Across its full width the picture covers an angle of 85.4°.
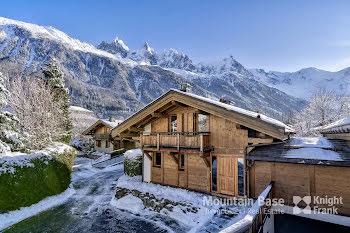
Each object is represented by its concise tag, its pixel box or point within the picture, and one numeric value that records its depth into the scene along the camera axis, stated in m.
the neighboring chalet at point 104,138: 35.30
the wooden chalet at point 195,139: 10.84
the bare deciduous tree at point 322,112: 28.38
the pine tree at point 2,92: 13.11
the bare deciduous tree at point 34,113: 17.95
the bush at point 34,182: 11.05
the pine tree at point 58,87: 26.83
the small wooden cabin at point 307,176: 8.35
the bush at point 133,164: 16.86
